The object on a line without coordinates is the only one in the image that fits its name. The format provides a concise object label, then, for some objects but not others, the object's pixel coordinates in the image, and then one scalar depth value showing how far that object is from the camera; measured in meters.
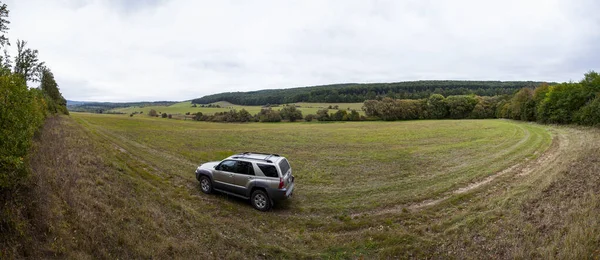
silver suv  10.31
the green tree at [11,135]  5.17
